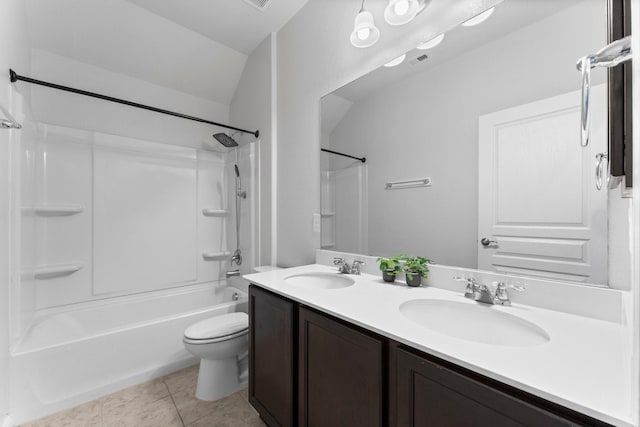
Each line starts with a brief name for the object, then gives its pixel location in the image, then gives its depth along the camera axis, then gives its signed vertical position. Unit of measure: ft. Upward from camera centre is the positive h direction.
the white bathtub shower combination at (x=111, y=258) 5.12 -1.30
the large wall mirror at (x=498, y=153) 2.74 +0.83
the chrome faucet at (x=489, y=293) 3.03 -0.98
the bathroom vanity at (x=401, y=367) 1.66 -1.30
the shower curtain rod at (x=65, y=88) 4.81 +2.60
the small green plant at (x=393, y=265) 4.14 -0.84
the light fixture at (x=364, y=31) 4.28 +3.12
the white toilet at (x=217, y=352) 5.23 -2.93
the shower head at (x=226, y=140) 8.07 +2.33
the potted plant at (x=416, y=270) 3.89 -0.88
